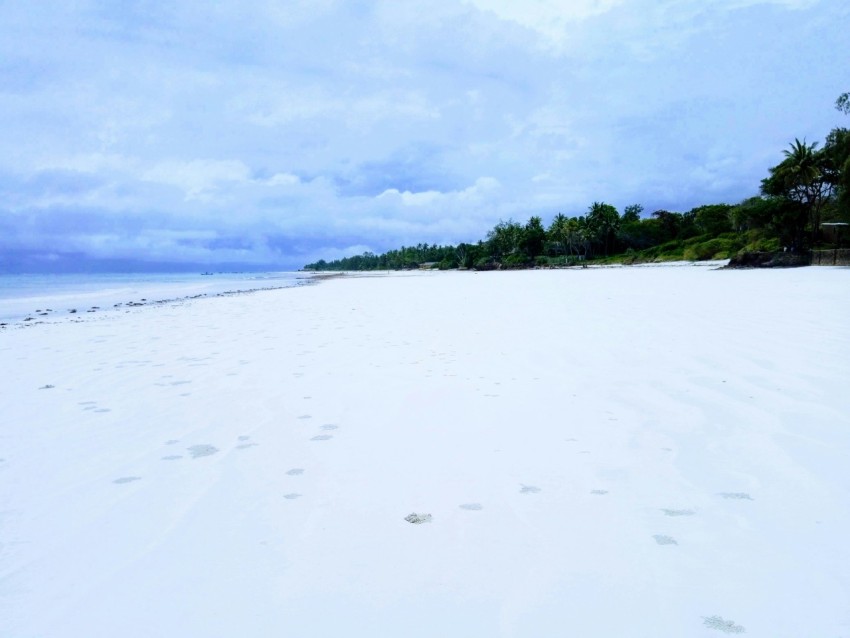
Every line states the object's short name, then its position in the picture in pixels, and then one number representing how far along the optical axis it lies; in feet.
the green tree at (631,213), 299.50
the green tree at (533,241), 317.83
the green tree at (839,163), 104.19
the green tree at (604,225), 275.18
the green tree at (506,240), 332.39
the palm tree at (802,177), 121.49
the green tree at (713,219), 219.61
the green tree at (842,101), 100.12
